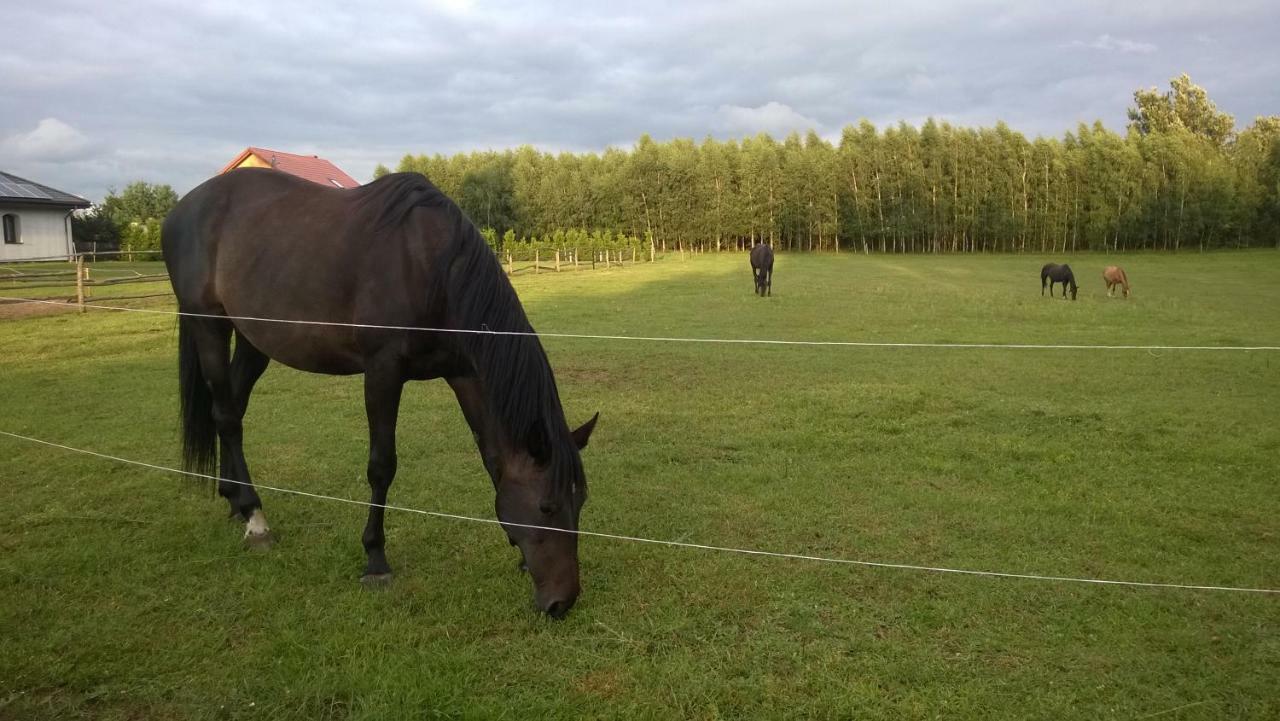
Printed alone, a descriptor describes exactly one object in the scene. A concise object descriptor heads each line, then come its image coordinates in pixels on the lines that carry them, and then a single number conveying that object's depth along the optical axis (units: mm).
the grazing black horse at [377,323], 3498
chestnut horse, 22109
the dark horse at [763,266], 21750
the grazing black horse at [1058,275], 21453
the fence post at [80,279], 15211
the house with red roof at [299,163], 40281
